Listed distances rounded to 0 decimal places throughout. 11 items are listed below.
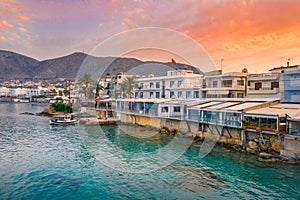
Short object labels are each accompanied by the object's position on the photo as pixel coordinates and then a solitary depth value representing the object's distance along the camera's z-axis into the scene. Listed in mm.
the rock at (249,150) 21458
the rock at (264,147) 21078
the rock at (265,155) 19688
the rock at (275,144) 20266
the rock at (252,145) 21953
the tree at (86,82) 64062
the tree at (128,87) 53938
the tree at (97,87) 68344
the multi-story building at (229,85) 33969
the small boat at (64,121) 40906
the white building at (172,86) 41538
